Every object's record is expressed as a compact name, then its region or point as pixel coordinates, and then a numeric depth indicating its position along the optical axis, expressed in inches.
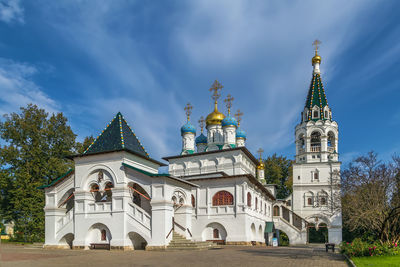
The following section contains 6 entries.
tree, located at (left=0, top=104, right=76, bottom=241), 1187.9
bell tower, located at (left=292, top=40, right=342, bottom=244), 1758.1
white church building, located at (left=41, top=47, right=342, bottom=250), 830.5
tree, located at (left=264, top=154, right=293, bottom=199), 2294.5
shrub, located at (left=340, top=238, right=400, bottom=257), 577.3
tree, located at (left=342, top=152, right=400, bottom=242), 652.7
